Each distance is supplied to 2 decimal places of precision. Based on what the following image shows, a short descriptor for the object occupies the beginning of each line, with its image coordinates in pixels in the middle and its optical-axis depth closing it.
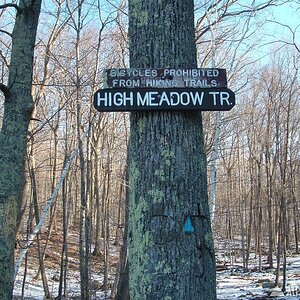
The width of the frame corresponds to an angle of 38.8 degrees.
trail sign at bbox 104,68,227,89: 2.16
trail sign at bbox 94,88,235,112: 2.13
